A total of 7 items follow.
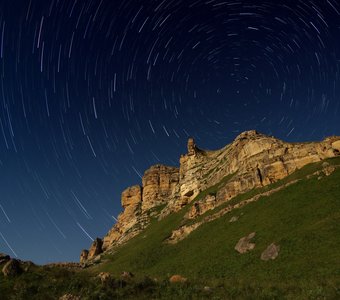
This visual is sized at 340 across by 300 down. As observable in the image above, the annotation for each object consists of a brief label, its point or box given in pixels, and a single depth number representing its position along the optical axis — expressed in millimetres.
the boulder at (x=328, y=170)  69594
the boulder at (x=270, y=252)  46216
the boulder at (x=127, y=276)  23516
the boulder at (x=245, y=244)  54472
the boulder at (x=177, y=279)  23647
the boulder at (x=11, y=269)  21938
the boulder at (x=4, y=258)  24516
